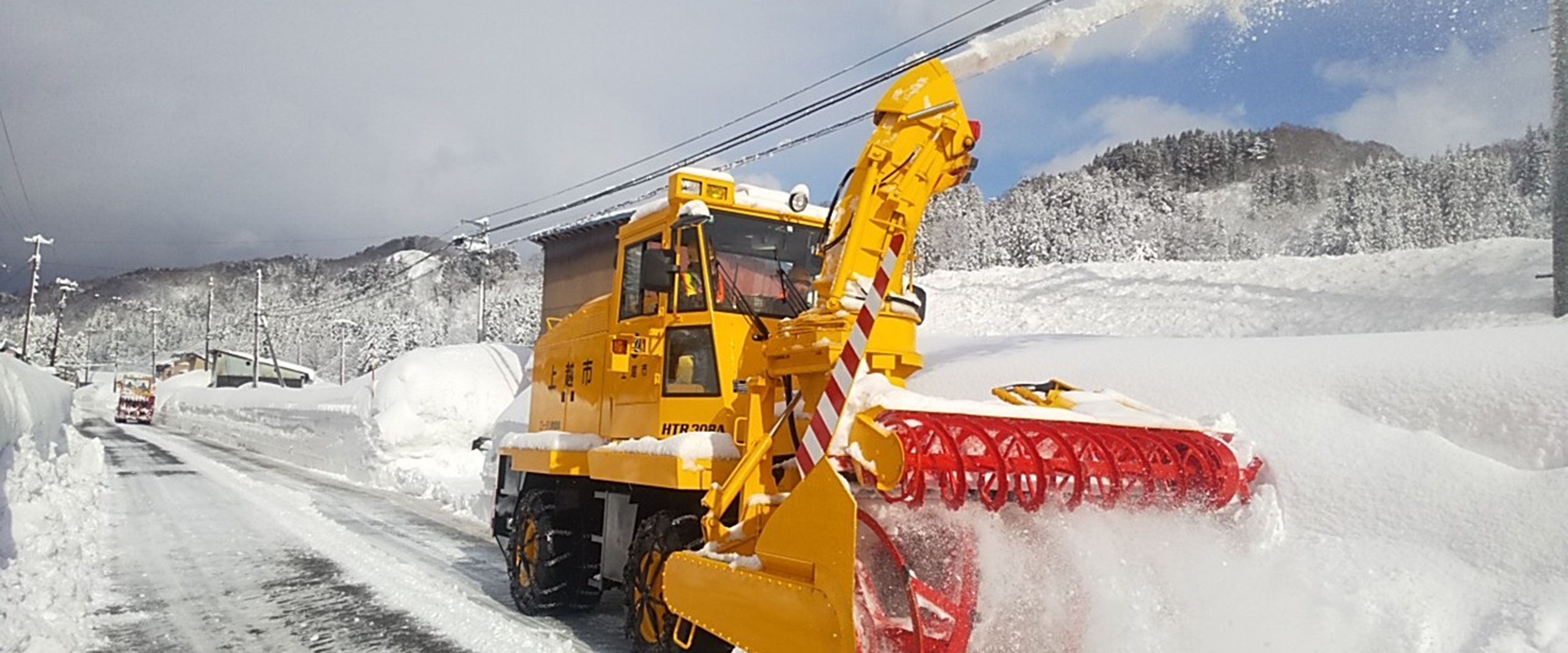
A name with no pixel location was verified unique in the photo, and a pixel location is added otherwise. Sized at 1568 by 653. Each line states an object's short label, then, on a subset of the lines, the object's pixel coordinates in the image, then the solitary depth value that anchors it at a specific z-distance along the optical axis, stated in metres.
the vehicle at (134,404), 50.38
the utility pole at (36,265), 57.92
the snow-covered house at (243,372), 70.31
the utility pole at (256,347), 48.69
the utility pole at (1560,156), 9.43
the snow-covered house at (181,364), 97.38
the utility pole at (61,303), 63.34
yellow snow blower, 4.05
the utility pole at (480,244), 31.97
